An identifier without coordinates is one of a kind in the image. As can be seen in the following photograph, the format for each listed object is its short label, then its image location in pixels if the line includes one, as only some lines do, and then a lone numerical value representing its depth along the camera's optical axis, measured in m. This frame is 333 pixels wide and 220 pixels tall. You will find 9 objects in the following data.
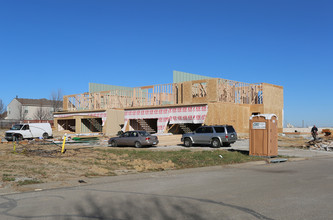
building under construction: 40.97
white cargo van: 35.97
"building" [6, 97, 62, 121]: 88.62
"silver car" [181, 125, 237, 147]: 27.66
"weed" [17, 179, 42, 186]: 11.14
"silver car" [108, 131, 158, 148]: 28.18
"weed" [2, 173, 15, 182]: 11.59
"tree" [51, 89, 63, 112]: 87.68
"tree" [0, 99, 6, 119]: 91.38
